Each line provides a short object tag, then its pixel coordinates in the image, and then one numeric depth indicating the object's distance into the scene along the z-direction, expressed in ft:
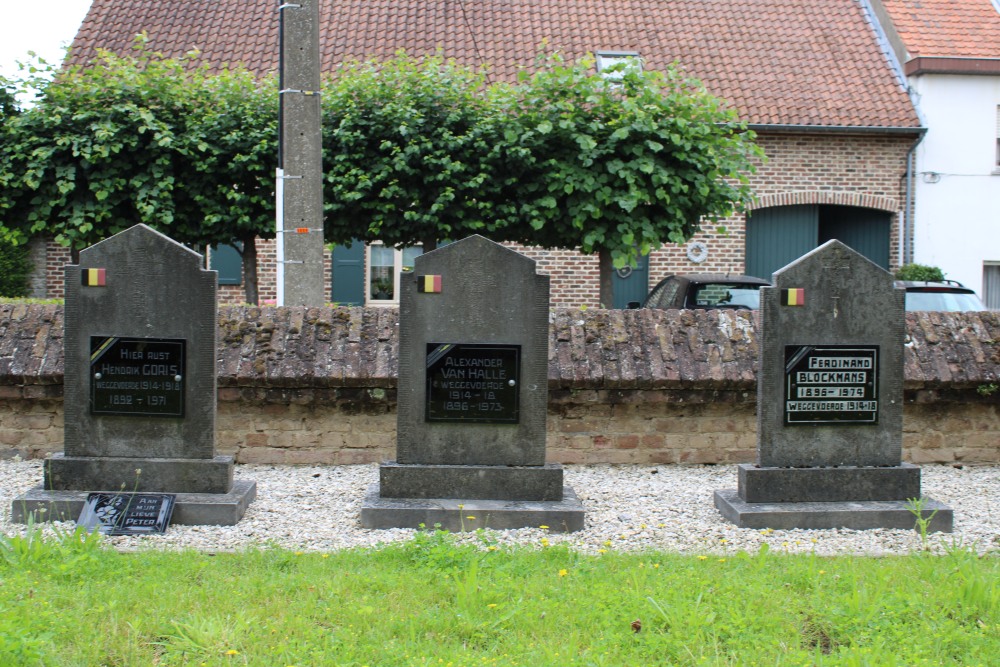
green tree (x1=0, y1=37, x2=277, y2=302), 35.65
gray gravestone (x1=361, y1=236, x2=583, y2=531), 18.52
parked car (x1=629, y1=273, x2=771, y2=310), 36.09
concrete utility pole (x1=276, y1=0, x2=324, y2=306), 26.94
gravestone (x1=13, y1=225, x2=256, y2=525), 18.38
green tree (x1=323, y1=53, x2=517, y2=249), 36.45
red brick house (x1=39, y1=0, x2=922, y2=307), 57.57
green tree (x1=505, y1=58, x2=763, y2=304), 35.96
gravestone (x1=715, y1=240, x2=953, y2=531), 18.48
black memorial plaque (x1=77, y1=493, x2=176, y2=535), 16.79
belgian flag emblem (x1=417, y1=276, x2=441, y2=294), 18.48
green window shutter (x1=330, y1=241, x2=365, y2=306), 58.44
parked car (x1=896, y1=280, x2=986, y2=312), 35.70
